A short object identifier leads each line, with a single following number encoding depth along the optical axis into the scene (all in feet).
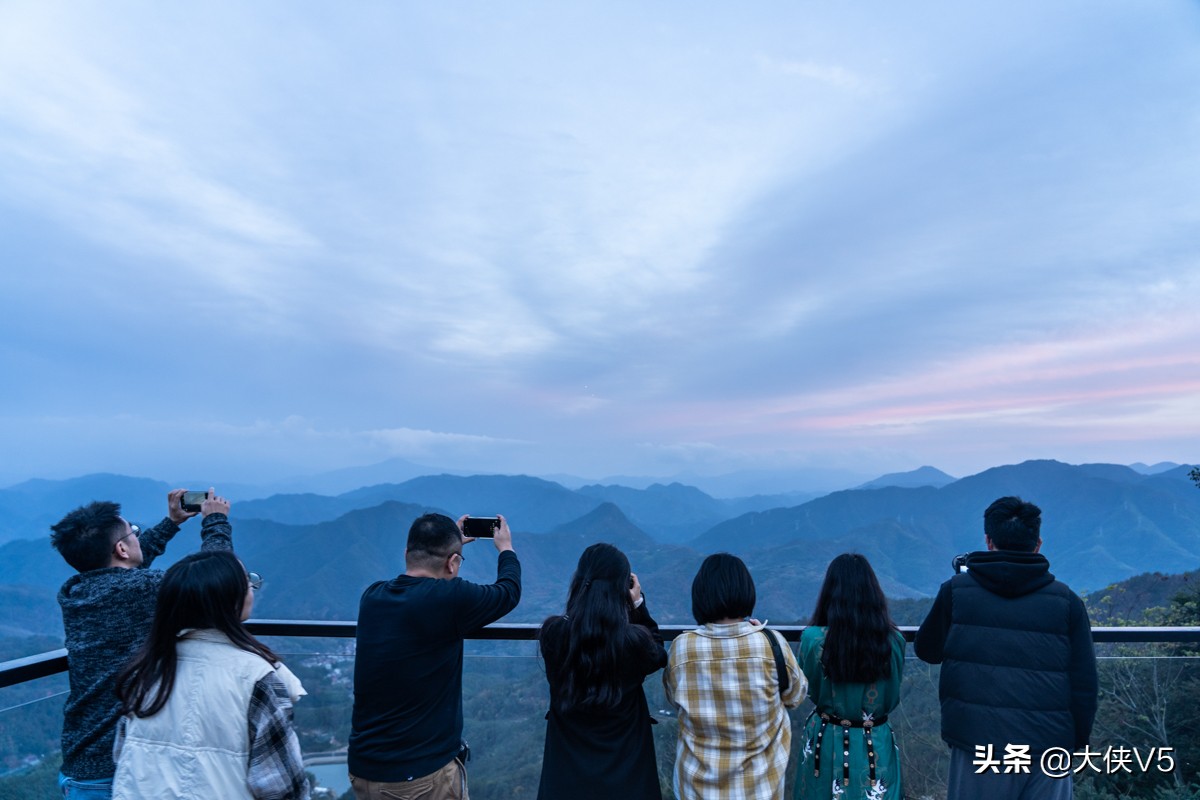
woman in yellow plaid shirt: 6.93
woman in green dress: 7.41
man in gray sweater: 6.96
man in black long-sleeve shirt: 7.12
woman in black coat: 6.82
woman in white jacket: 5.56
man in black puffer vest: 7.48
